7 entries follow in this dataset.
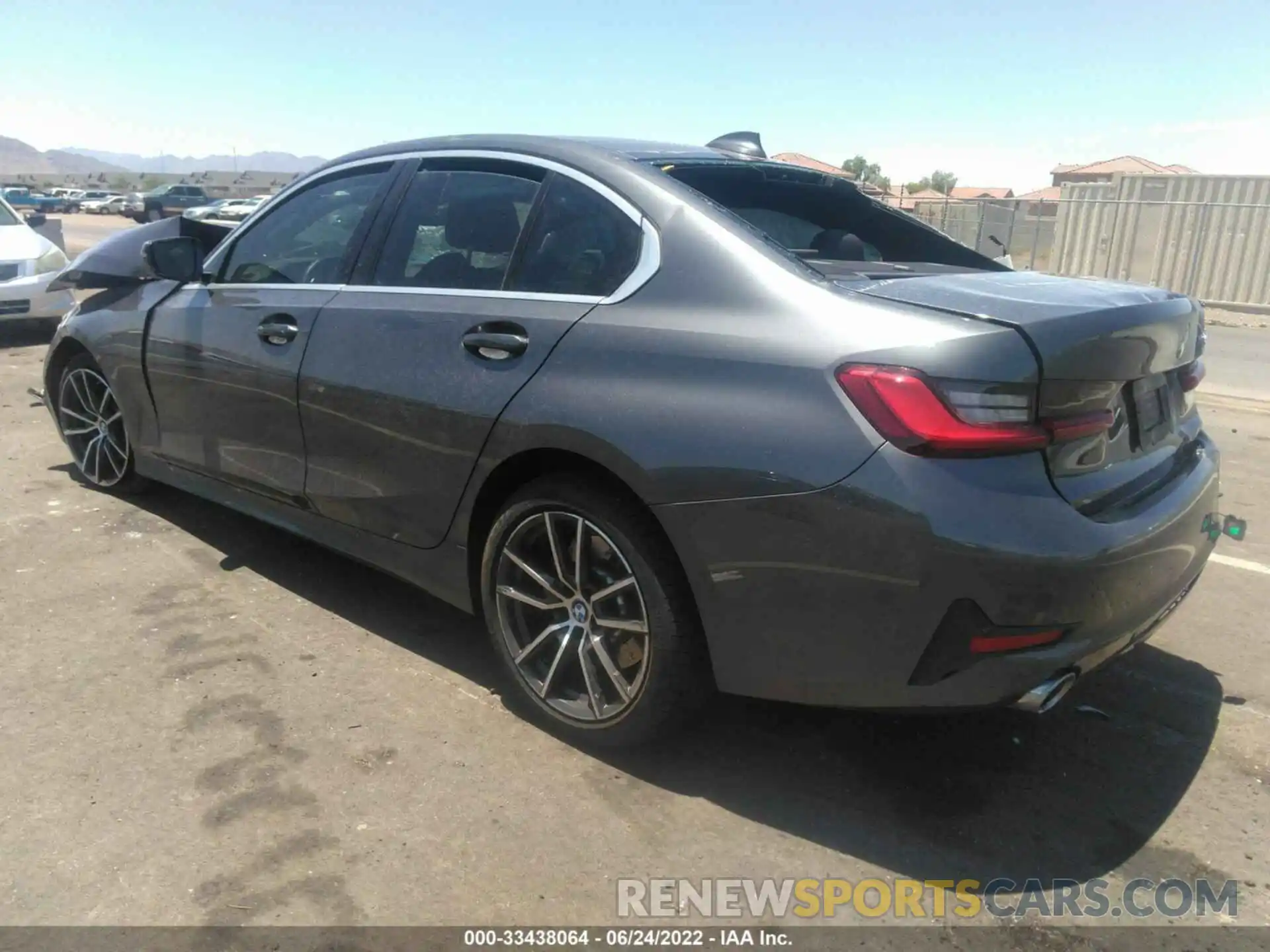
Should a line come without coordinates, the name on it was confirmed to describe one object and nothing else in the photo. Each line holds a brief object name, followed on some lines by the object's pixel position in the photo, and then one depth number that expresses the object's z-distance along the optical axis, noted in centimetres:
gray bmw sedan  222
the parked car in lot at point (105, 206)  5234
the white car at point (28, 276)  960
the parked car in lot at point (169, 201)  3819
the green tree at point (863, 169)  6056
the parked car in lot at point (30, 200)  4509
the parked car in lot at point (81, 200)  5503
